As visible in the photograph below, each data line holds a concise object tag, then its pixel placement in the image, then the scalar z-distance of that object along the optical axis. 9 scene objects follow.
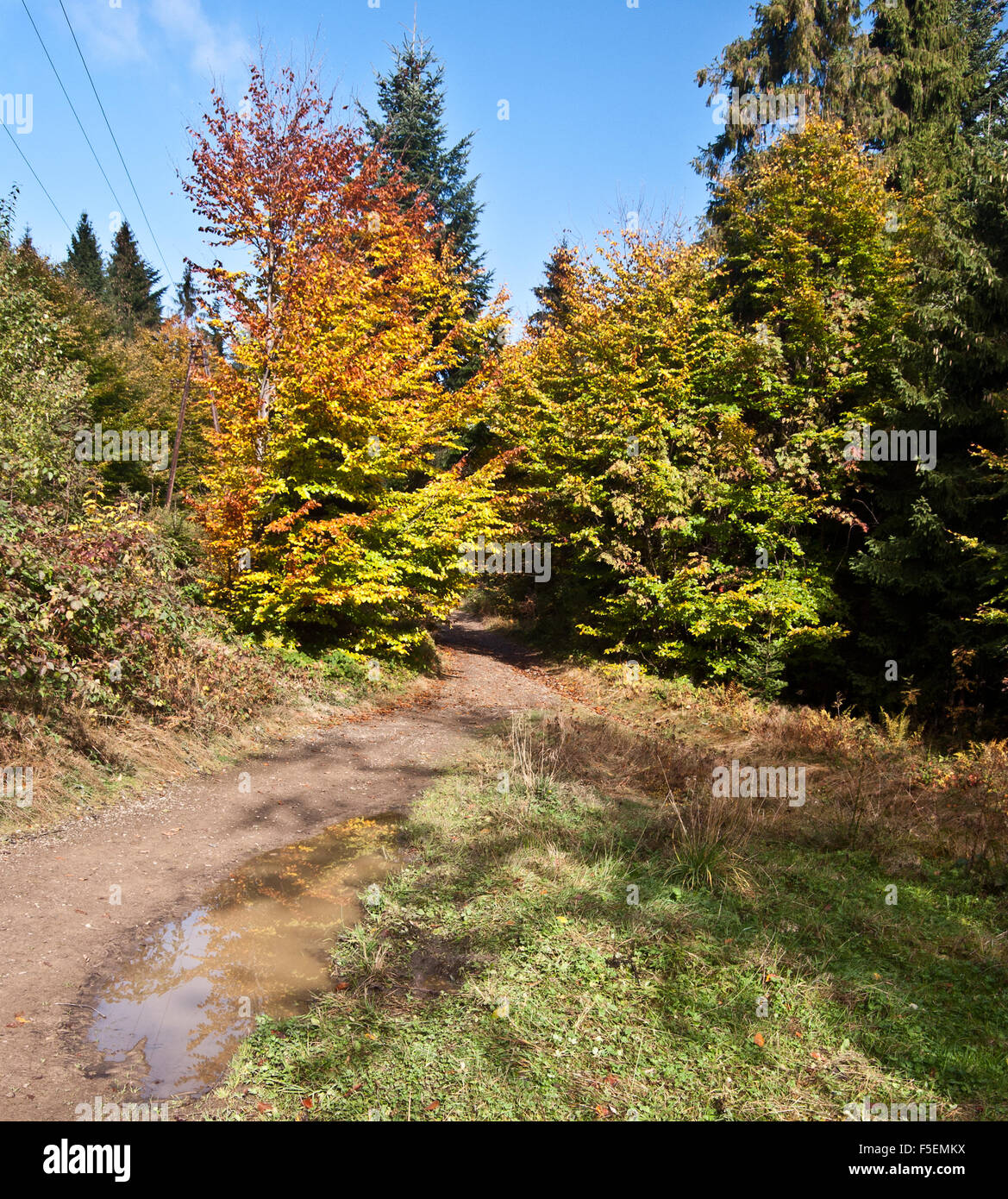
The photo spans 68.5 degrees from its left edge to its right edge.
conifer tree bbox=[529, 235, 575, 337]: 19.41
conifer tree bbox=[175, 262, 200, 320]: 43.81
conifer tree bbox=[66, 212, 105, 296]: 49.12
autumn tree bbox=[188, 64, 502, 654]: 11.88
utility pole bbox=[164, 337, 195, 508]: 20.24
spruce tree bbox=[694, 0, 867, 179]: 18.91
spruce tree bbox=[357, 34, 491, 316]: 24.66
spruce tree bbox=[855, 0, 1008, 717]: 10.69
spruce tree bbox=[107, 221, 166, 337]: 50.90
